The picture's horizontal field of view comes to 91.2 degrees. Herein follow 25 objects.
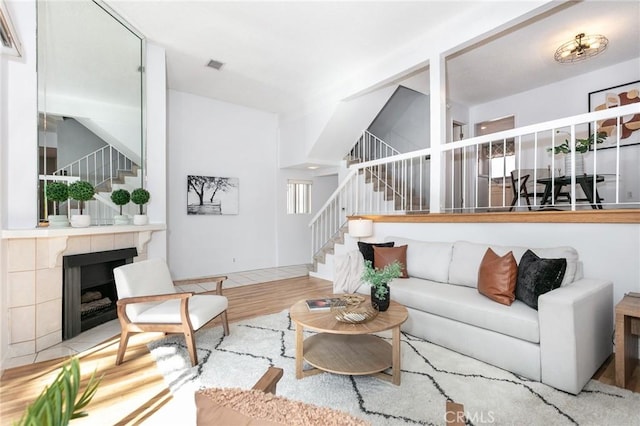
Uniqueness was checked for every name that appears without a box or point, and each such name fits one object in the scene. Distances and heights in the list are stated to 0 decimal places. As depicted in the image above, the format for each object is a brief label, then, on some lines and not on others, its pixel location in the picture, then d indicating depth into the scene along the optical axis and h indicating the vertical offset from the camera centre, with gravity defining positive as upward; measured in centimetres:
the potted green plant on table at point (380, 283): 238 -54
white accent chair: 243 -80
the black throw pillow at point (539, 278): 236 -51
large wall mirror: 298 +122
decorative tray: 217 -72
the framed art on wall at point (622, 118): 474 +145
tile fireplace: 263 -59
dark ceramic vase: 240 -69
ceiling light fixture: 400 +214
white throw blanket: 362 -70
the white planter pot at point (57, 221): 288 -6
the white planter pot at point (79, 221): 304 -6
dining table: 314 +32
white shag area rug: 179 -116
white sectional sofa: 201 -81
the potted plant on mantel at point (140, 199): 365 +18
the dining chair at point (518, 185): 411 +37
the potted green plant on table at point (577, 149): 319 +68
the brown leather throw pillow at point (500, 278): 250 -54
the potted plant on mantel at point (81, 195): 297 +19
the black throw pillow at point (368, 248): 380 -43
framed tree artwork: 596 +37
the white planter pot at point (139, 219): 368 -6
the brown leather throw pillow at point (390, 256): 358 -50
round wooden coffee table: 206 -101
